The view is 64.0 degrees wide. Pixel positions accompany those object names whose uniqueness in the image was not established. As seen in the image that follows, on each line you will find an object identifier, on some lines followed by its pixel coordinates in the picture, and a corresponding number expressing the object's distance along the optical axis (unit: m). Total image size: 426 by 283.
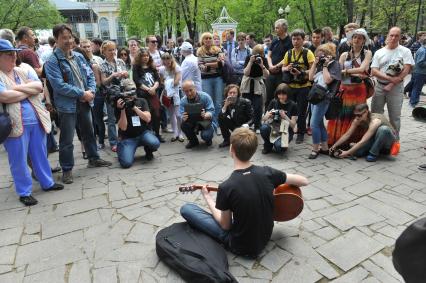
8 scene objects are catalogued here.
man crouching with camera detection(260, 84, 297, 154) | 5.70
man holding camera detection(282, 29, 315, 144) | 6.13
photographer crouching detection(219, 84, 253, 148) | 6.30
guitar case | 2.60
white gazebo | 16.47
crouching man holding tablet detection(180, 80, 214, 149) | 6.25
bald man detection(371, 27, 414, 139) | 5.60
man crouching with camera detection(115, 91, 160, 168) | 5.55
